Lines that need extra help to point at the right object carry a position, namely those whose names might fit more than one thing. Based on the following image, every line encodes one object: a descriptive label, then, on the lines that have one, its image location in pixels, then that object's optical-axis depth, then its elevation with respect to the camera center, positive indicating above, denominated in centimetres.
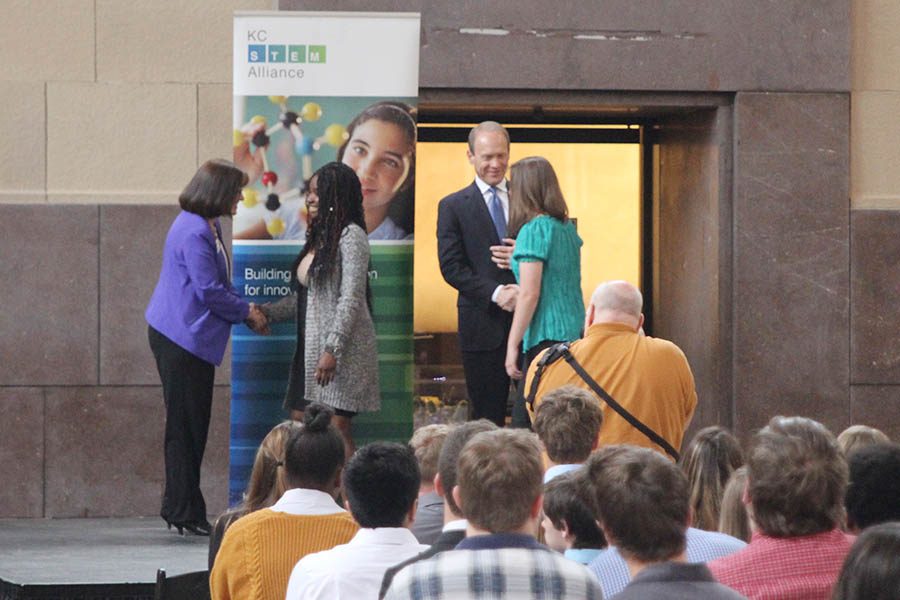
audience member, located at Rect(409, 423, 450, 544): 953 -63
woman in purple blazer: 1476 -10
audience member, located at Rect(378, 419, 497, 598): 740 -51
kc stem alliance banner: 1446 +71
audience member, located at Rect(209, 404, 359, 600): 847 -66
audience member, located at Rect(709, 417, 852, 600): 713 -53
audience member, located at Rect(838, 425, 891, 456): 964 -44
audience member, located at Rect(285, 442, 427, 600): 750 -60
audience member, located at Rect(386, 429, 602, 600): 573 -49
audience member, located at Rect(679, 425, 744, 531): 974 -55
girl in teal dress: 1416 +18
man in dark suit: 1563 +19
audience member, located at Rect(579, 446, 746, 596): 638 -66
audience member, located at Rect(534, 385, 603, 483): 978 -42
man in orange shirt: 1178 -28
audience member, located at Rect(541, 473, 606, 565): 800 -59
